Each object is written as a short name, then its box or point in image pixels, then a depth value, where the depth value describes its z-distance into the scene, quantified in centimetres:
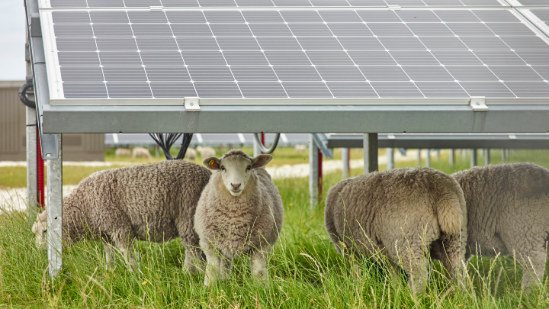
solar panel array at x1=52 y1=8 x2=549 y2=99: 822
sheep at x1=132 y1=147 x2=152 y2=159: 5846
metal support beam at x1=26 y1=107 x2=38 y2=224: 1414
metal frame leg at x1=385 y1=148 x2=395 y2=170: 2670
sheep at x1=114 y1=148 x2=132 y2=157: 5996
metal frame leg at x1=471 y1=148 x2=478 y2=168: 2751
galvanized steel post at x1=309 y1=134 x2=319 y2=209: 1883
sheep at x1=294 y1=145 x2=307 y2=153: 7511
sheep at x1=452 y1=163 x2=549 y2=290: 883
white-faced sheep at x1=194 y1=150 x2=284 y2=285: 890
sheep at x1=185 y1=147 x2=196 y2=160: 5337
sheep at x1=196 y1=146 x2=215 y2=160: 4642
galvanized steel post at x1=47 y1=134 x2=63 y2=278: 816
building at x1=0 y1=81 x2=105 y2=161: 4950
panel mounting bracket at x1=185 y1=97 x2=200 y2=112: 731
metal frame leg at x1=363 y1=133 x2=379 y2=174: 1211
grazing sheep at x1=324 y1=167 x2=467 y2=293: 838
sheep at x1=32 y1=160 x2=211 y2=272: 1010
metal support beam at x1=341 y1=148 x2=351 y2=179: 2767
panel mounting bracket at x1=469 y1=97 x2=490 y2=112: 765
